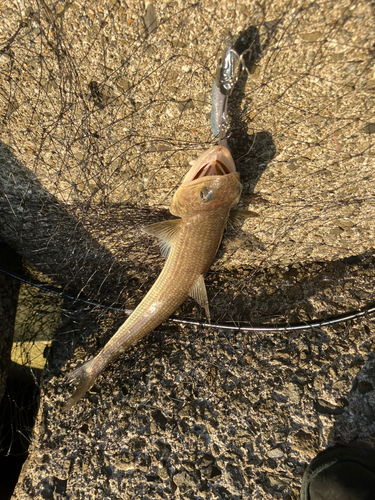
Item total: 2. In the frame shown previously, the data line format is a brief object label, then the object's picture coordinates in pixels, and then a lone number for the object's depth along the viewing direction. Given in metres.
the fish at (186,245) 0.40
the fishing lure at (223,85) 0.36
